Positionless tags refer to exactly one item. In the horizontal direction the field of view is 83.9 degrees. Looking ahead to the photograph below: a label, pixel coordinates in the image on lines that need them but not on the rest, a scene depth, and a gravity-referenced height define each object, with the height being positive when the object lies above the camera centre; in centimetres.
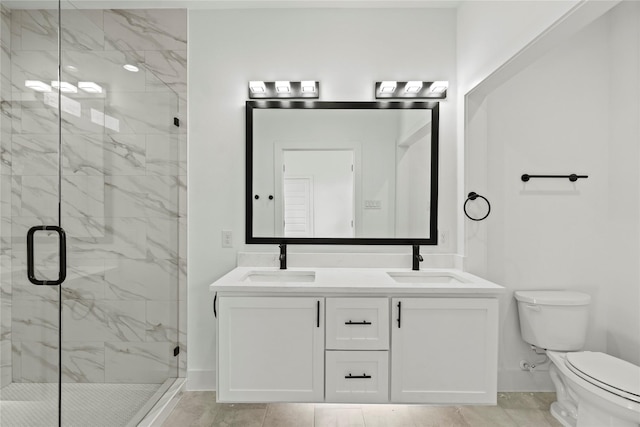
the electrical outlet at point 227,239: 244 -19
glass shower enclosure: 152 -6
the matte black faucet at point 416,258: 234 -30
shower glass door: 151 -8
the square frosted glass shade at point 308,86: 235 +84
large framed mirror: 242 +27
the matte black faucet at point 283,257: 234 -30
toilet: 163 -79
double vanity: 189 -73
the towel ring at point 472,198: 231 +10
